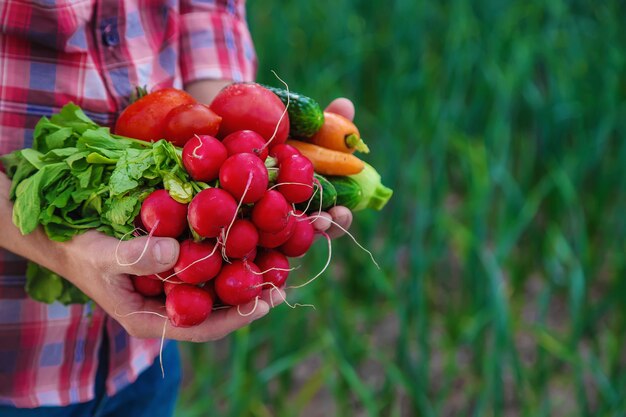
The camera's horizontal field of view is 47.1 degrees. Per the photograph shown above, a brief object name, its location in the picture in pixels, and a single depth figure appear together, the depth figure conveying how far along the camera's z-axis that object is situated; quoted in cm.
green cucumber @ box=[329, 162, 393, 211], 106
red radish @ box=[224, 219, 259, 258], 83
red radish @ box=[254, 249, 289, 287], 90
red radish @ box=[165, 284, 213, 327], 83
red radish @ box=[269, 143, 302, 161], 92
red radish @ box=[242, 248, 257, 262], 87
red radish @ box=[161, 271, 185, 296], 85
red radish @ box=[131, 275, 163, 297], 87
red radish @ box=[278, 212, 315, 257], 91
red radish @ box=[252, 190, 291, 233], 84
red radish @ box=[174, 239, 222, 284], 82
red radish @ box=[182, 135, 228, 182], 83
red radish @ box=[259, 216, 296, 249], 87
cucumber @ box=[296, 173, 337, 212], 97
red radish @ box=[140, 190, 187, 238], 81
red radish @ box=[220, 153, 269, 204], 81
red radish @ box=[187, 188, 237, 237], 80
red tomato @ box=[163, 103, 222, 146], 90
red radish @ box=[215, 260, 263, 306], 84
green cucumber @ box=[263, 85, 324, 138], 104
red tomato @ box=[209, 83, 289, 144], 94
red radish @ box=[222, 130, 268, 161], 87
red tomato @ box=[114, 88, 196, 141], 94
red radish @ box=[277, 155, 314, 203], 88
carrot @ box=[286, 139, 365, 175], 105
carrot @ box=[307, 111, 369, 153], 108
